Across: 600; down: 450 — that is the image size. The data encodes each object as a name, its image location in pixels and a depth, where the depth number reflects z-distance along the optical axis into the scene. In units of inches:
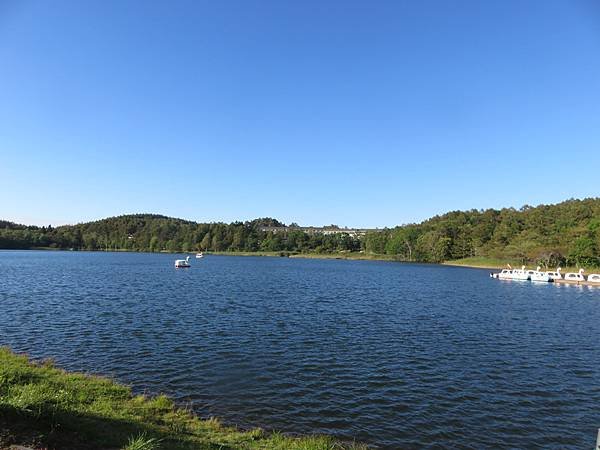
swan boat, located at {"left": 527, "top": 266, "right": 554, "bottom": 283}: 3875.5
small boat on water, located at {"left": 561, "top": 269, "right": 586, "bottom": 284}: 3771.9
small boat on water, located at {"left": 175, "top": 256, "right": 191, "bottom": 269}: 4726.9
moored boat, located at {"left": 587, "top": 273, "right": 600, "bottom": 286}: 3634.4
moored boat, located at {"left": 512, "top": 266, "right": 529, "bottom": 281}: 4079.7
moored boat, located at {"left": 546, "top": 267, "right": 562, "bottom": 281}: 3941.9
